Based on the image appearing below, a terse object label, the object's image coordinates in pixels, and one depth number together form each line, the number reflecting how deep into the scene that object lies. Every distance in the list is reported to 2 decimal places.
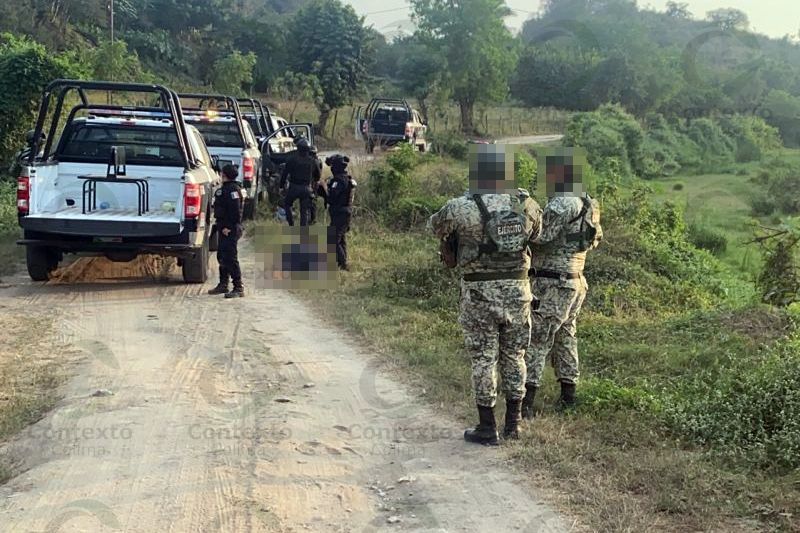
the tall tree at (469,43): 41.91
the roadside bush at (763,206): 23.78
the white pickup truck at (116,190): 8.37
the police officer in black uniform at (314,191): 10.74
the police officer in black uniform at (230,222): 8.51
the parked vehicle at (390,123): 25.86
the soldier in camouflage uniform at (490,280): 4.74
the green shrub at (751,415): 4.55
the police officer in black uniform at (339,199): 9.98
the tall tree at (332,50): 33.88
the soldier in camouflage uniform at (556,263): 5.30
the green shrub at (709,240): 17.41
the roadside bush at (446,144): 25.72
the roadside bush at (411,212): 12.95
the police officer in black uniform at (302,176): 10.72
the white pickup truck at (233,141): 12.82
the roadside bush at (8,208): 12.00
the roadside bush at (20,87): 16.36
